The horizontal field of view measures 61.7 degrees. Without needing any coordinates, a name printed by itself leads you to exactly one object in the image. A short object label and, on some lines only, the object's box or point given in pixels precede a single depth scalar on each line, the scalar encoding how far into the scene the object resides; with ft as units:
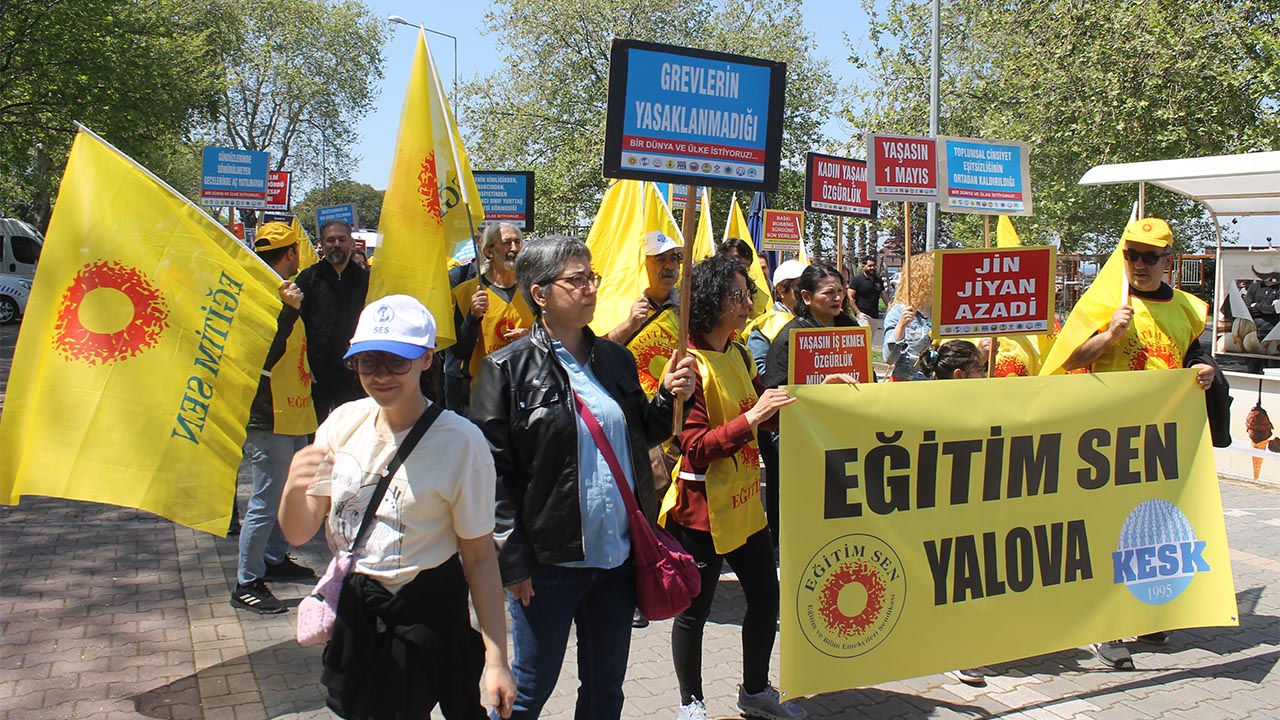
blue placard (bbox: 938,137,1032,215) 23.04
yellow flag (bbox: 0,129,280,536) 13.23
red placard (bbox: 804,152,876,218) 37.40
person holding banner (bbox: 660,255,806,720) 13.14
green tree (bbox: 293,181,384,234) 202.39
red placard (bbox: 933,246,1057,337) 15.85
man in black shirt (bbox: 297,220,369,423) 19.47
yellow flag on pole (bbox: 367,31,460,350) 16.14
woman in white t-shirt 8.85
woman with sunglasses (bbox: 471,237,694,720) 10.60
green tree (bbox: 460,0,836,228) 101.76
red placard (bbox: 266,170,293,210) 56.20
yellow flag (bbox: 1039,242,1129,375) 17.57
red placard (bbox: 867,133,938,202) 26.04
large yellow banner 13.42
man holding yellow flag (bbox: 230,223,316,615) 17.81
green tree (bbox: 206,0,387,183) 155.63
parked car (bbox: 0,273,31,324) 81.82
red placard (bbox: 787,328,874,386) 14.42
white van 84.23
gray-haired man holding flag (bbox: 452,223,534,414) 20.35
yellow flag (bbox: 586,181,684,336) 25.64
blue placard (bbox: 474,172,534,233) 36.24
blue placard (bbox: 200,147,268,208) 38.06
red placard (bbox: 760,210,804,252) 44.52
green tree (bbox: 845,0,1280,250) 59.67
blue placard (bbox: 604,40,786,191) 12.82
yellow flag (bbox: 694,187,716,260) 32.57
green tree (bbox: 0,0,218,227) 64.90
